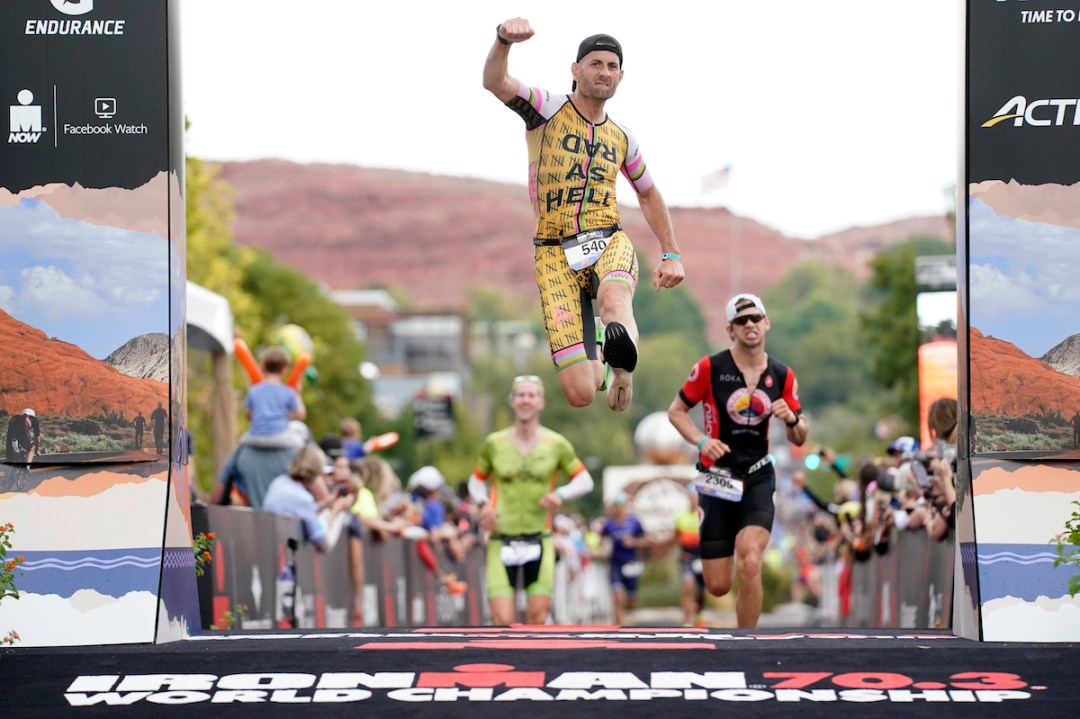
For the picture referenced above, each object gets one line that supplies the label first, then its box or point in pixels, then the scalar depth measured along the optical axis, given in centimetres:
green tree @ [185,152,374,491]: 3250
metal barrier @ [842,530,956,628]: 1215
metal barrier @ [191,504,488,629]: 1110
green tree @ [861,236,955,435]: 4141
